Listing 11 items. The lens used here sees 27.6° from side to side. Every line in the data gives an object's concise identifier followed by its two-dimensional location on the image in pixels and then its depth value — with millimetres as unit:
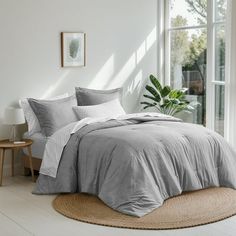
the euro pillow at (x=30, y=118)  5789
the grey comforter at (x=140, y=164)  4398
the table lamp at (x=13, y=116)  5500
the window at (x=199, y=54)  6562
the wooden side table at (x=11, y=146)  5352
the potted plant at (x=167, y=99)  7016
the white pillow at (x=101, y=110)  5742
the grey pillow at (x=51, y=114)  5613
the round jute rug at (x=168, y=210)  4012
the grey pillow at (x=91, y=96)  6160
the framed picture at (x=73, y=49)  6291
